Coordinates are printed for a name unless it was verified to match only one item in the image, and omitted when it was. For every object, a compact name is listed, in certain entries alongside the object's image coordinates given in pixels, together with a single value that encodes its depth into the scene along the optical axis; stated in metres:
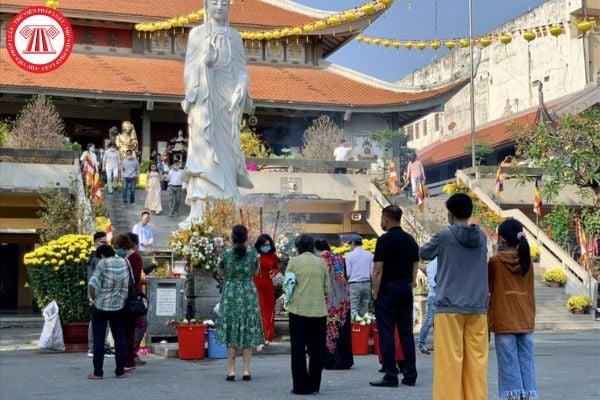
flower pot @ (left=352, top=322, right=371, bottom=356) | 12.34
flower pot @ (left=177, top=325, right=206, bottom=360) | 11.52
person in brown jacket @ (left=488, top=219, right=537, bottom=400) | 6.58
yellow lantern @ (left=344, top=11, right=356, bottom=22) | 29.86
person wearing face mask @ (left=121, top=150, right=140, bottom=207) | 21.94
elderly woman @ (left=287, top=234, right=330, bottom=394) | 8.27
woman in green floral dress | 9.18
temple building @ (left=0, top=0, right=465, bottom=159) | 29.70
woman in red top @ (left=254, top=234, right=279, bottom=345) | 11.45
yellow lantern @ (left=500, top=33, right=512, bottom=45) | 23.89
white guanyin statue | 16.56
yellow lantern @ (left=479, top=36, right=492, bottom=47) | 25.89
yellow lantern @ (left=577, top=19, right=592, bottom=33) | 21.98
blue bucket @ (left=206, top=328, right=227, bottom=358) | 11.70
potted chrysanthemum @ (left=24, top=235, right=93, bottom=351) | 13.84
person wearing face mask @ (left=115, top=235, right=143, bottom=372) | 10.17
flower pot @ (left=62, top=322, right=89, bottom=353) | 13.79
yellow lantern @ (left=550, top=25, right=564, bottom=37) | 22.23
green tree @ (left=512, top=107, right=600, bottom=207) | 19.16
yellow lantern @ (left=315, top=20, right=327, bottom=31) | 30.32
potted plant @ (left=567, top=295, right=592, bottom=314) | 20.11
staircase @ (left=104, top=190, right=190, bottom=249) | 20.45
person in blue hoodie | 6.44
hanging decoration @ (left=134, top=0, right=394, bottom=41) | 29.62
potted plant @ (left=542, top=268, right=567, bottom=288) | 21.41
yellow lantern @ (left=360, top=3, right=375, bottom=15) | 27.21
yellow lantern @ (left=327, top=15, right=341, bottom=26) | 29.90
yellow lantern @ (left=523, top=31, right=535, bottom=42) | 23.29
